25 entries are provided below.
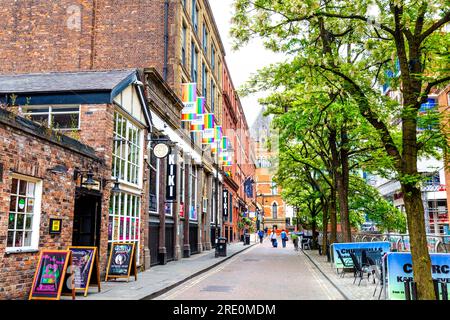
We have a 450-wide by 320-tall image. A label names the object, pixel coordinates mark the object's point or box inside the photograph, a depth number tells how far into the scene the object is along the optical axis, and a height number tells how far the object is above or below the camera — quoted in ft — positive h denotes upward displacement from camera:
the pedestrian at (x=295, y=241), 122.83 -4.57
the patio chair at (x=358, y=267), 43.01 -4.33
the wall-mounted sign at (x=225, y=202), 135.95 +7.44
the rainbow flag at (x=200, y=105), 90.43 +25.13
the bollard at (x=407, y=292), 28.07 -4.41
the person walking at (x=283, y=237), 136.00 -3.90
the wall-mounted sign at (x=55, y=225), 35.70 +0.24
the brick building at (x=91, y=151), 36.81 +7.93
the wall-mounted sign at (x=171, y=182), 68.42 +6.98
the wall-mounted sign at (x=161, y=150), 57.72 +10.09
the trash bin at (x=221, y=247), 86.22 -4.18
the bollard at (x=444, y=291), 28.07 -4.40
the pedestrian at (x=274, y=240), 137.90 -4.69
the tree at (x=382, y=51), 28.94 +14.09
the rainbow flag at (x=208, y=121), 98.58 +23.81
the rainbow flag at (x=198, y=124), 87.81 +20.74
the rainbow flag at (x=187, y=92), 83.51 +25.68
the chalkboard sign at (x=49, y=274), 31.50 -3.34
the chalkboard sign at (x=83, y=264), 34.76 -2.90
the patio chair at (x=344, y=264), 51.83 -4.74
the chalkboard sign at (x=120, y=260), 42.55 -3.20
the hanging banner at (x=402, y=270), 31.48 -3.40
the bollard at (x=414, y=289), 27.97 -4.24
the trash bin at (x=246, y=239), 151.29 -4.68
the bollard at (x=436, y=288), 27.81 -4.18
